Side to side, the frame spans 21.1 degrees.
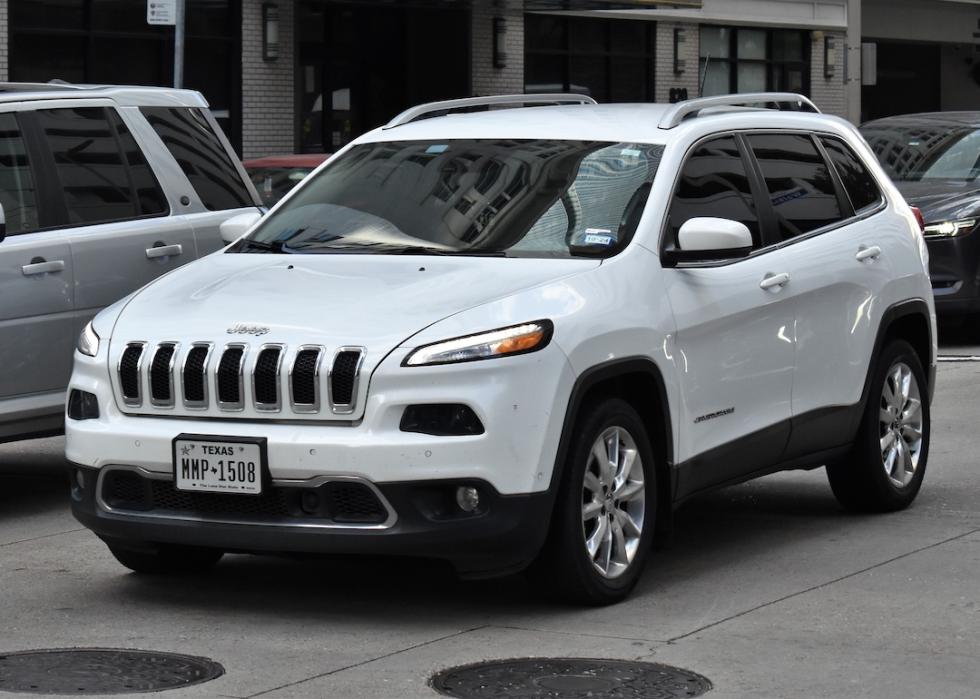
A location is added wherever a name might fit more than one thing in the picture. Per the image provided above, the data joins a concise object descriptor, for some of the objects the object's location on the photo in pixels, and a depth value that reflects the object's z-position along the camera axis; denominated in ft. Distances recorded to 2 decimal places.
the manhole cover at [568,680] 24.25
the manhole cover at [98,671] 24.55
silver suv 37.25
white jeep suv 26.97
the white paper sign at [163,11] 74.98
